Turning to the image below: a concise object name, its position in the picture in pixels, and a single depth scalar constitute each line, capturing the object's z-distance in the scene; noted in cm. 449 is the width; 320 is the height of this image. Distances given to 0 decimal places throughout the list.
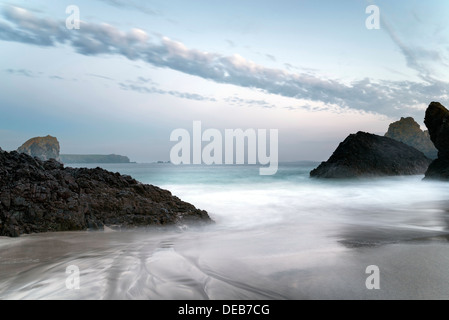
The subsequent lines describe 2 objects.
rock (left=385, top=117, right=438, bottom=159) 6625
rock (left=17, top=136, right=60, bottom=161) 8092
